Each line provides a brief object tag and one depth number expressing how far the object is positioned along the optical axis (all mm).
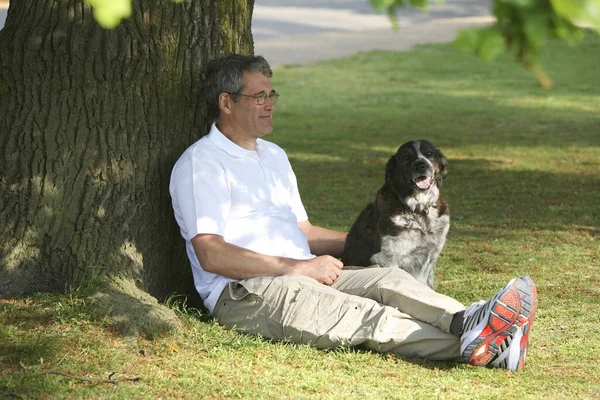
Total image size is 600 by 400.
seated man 10039
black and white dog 13000
